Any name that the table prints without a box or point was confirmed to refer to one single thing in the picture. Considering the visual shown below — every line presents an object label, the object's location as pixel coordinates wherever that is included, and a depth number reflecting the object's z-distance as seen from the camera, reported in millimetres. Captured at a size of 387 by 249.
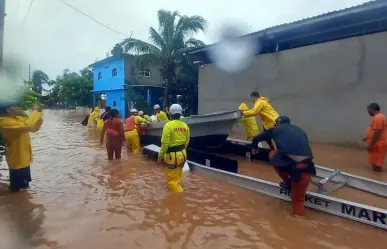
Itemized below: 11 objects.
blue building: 28828
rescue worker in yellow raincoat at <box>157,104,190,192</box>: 5375
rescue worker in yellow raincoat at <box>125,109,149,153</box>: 10180
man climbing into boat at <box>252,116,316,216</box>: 4422
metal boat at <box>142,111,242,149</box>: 8414
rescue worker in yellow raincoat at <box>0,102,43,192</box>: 5277
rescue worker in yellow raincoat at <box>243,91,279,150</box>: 7848
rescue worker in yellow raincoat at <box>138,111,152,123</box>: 11283
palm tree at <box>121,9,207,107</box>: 21484
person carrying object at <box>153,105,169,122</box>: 11891
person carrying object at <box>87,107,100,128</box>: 18975
